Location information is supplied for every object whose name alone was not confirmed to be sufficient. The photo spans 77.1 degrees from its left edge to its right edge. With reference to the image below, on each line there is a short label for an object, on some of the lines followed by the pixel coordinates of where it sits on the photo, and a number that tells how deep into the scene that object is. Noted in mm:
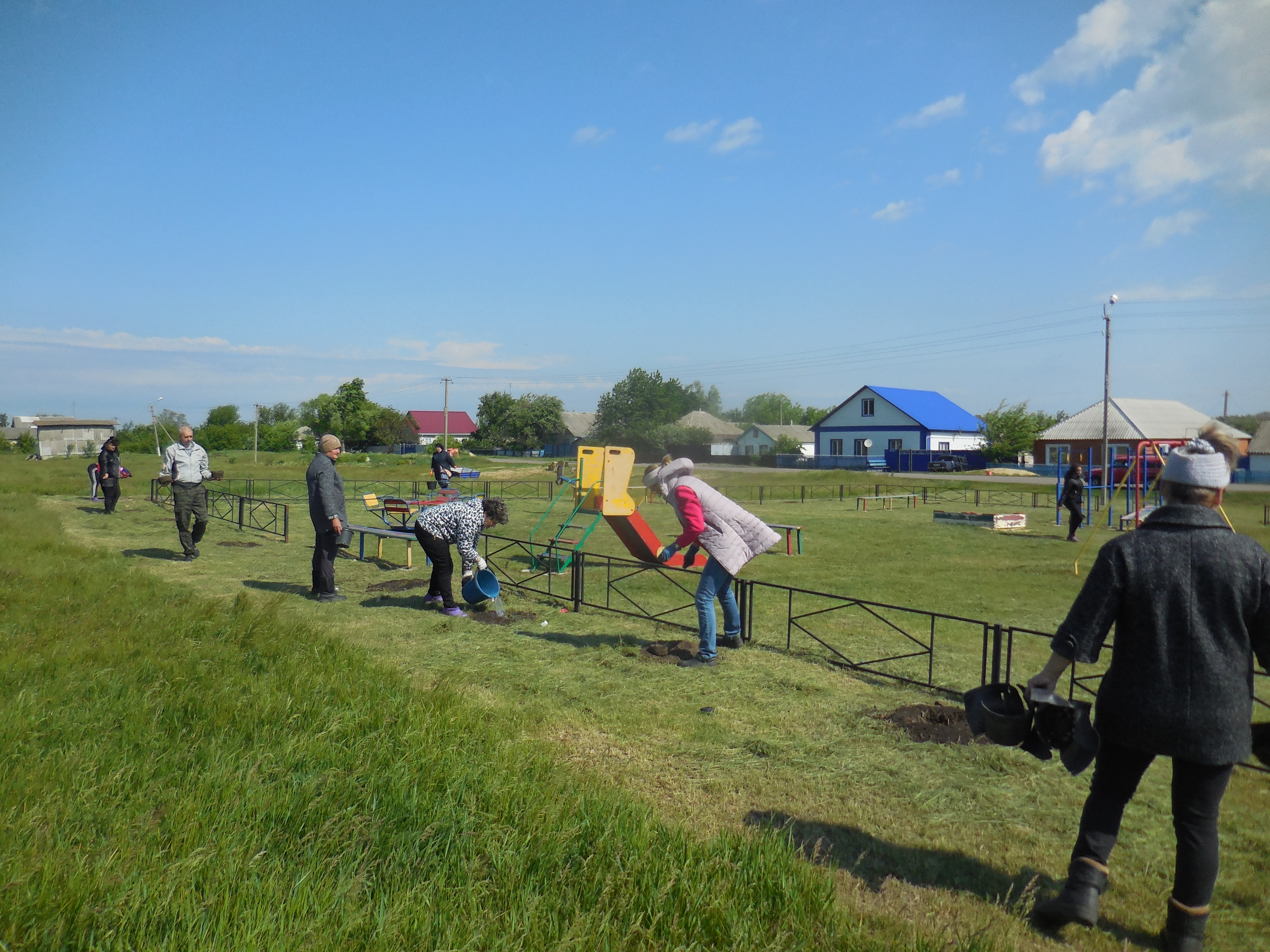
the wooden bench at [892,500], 27391
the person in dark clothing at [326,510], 8820
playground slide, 11281
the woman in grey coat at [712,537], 6586
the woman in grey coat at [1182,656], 2781
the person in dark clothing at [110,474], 17953
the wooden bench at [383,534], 11562
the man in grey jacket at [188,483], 11086
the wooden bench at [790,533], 14688
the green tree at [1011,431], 54250
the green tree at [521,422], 80938
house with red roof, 101500
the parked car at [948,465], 52656
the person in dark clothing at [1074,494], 16667
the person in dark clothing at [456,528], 8117
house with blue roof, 57312
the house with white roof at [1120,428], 47906
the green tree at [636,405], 82312
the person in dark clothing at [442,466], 13906
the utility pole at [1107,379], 29766
